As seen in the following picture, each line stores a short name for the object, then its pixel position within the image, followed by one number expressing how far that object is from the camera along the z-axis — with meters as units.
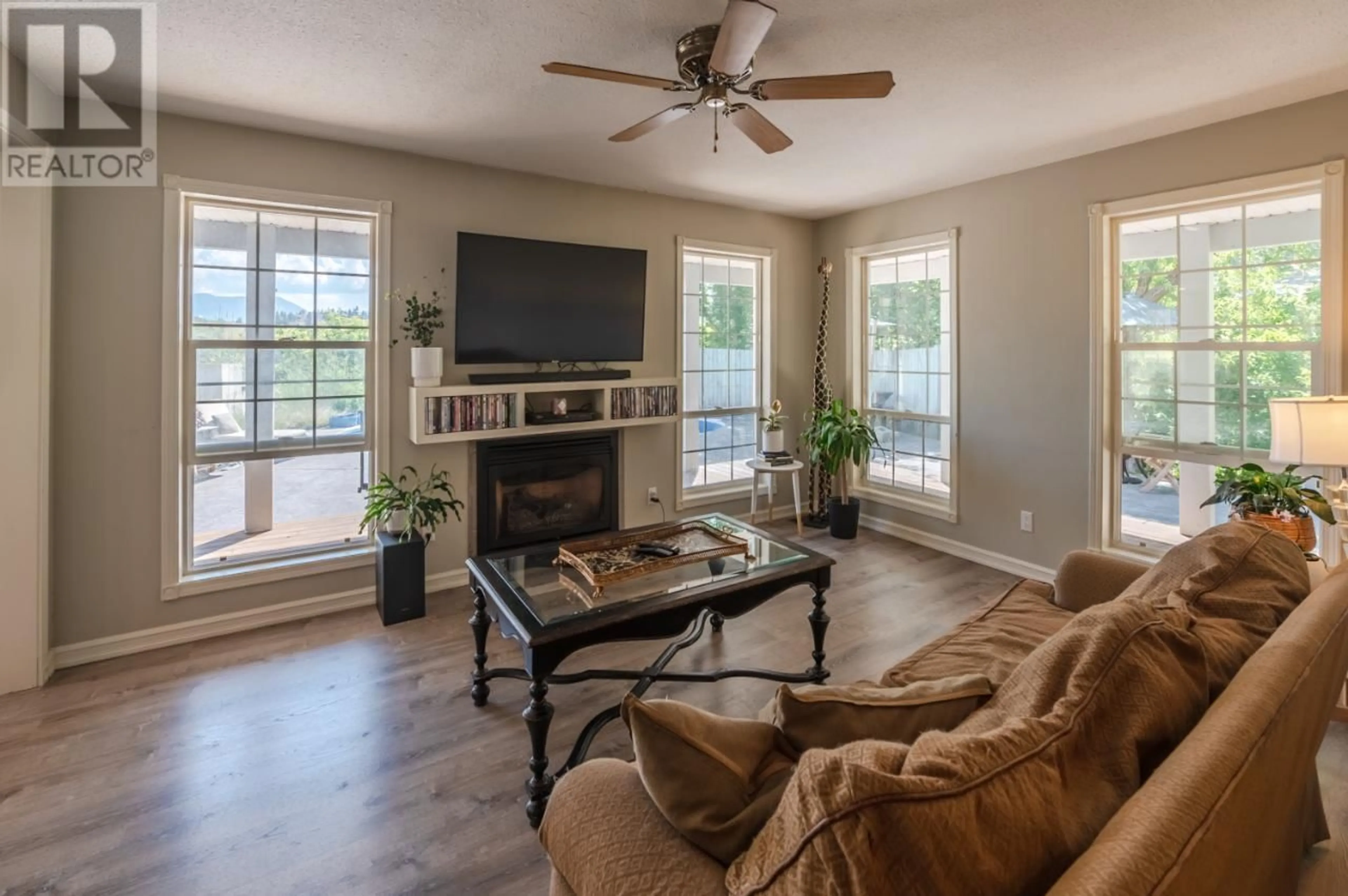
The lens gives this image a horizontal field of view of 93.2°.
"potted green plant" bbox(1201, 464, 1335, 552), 2.55
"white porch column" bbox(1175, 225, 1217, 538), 3.47
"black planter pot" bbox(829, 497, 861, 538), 5.04
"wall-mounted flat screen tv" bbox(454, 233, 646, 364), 3.92
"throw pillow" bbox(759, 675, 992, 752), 1.06
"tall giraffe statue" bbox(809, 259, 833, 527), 5.55
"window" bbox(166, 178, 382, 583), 3.34
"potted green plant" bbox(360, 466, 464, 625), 3.47
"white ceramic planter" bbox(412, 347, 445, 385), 3.70
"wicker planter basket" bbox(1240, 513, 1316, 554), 2.53
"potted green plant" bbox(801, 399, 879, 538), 4.98
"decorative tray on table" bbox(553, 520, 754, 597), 2.45
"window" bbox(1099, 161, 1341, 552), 3.15
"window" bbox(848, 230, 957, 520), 4.81
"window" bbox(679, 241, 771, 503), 5.09
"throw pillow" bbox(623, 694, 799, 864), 0.93
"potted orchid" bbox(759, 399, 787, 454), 5.13
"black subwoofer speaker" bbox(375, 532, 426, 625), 3.46
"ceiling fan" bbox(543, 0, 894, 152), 1.95
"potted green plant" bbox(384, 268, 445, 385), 3.71
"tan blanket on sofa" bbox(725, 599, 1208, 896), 0.68
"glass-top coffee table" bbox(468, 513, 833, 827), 2.02
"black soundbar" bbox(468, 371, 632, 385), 4.05
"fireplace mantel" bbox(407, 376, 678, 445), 3.73
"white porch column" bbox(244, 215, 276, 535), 3.46
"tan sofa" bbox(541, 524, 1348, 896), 0.72
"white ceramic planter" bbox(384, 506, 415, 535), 3.70
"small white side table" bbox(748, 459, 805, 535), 4.98
